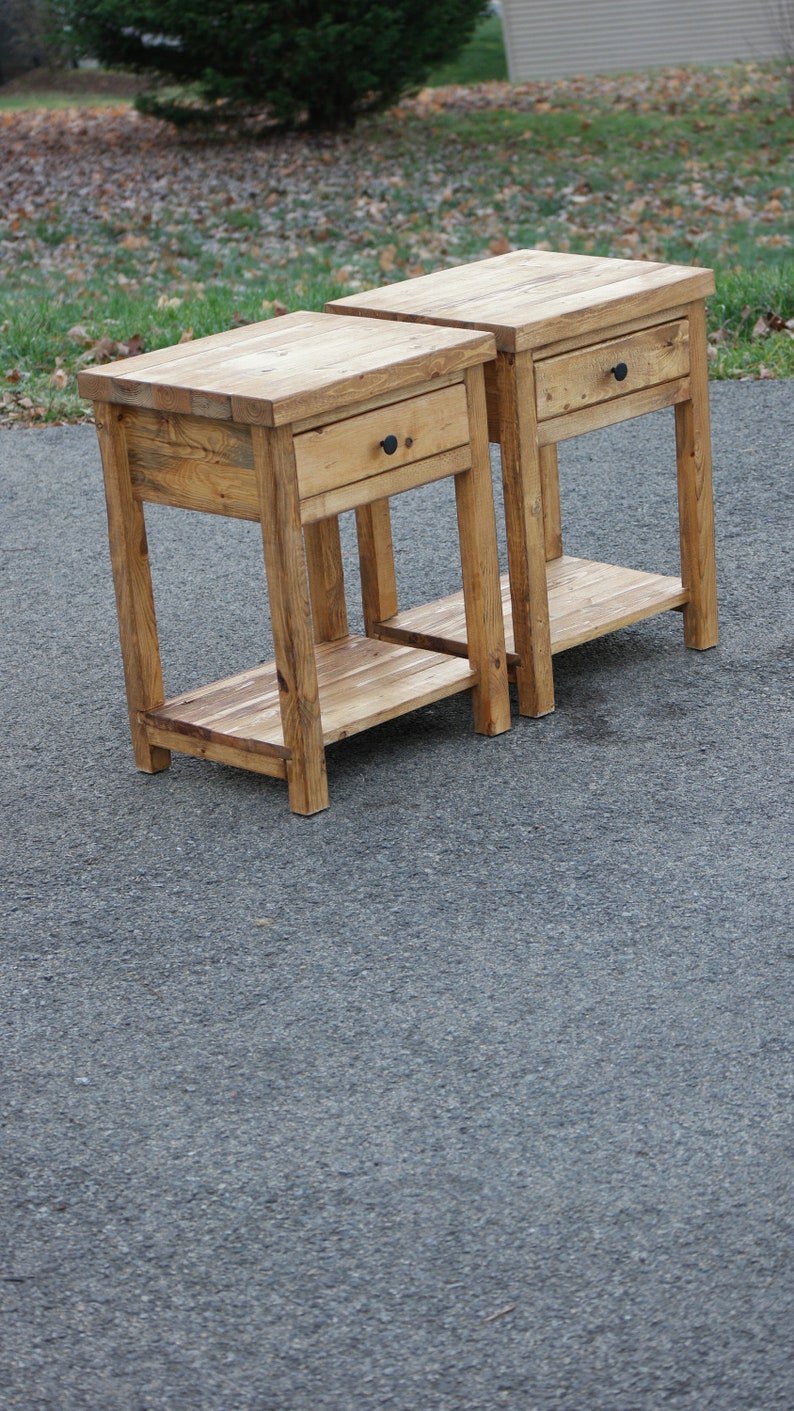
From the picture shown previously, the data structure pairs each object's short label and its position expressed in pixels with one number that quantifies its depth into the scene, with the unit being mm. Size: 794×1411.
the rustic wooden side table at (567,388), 4027
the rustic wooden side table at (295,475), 3590
